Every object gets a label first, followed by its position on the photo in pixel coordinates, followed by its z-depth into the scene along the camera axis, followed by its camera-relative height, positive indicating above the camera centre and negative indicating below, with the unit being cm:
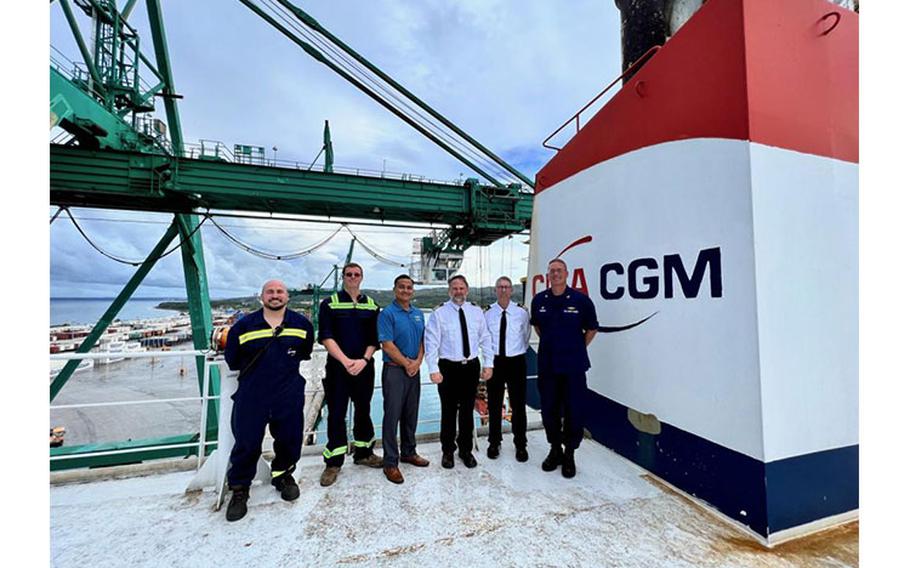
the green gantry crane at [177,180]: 844 +313
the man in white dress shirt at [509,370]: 296 -71
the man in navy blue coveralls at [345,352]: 263 -47
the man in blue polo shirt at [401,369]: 267 -63
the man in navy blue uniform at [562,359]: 265 -56
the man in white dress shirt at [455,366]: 279 -62
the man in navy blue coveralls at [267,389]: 219 -62
